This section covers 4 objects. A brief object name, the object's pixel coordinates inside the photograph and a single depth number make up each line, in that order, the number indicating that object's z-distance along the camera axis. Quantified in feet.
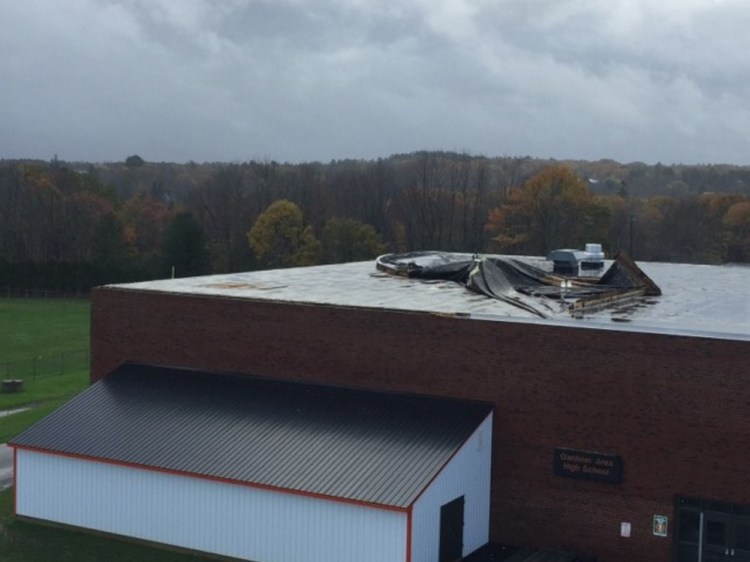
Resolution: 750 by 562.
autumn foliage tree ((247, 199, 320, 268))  301.22
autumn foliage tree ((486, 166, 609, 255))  274.16
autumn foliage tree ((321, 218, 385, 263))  289.94
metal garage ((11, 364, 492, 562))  67.41
